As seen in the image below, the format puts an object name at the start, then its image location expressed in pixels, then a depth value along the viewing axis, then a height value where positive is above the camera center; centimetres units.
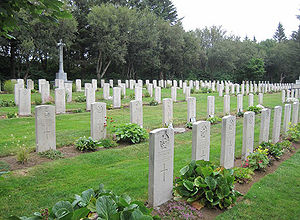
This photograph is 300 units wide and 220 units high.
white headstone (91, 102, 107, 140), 802 -122
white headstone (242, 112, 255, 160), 679 -131
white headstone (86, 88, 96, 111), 1316 -73
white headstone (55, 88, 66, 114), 1210 -89
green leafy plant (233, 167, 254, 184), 563 -200
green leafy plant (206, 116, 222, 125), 1154 -161
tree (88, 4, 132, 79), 2870 +621
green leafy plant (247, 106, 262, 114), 1425 -134
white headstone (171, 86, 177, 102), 1783 -67
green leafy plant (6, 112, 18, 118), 1058 -143
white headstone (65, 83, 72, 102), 1555 -73
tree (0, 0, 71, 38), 315 +89
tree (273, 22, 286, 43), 7419 +1519
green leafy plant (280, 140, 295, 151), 821 -192
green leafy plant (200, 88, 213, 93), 2480 -58
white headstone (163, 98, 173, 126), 1036 -116
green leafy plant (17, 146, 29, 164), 595 -176
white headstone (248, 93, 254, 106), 1603 -95
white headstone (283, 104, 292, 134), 970 -125
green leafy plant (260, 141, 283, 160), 730 -187
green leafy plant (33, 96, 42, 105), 1375 -108
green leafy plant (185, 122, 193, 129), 1062 -172
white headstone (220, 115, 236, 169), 600 -137
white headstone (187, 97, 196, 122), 1099 -109
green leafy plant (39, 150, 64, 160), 653 -190
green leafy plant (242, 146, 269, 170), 626 -188
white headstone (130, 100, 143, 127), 924 -108
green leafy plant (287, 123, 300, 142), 918 -174
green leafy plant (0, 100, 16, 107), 1302 -116
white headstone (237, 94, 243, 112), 1426 -97
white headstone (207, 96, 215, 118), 1244 -102
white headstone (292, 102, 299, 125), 1070 -119
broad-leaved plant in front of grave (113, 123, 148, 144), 802 -160
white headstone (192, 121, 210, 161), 538 -122
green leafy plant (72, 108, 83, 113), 1281 -143
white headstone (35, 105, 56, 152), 672 -124
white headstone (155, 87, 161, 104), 1656 -67
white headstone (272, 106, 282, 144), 863 -125
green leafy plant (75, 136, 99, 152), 721 -177
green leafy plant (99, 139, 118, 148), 761 -184
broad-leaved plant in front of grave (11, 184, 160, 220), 254 -135
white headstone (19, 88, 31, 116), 1105 -91
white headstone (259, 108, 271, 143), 774 -124
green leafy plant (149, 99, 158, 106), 1609 -126
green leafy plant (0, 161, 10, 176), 557 -192
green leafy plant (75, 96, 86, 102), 1589 -107
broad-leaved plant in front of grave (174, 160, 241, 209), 440 -181
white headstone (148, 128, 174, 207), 424 -142
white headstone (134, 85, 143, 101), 1552 -62
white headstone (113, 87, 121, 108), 1439 -83
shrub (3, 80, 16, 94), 1764 -46
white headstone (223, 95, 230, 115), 1380 -103
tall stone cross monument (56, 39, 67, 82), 2300 +94
